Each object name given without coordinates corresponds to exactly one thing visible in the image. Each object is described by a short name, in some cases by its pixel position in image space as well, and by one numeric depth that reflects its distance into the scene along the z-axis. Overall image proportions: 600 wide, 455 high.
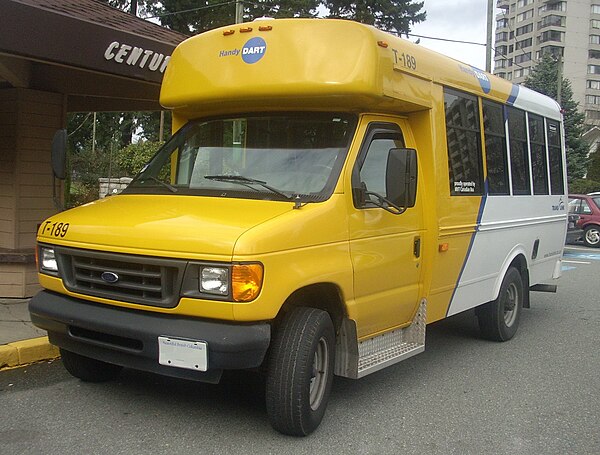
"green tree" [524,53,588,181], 31.44
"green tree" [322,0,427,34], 27.78
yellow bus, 3.66
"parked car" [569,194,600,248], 18.72
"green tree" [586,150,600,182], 42.45
